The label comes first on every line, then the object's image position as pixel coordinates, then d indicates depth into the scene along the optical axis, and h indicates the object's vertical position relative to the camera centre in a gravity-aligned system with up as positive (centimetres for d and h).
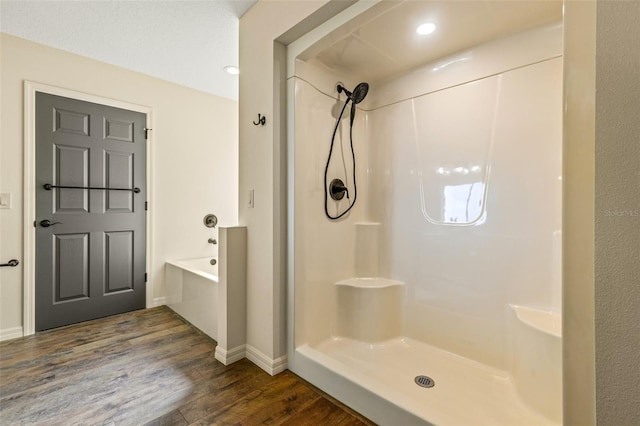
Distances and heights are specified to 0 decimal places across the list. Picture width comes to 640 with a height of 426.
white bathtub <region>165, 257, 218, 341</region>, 225 -73
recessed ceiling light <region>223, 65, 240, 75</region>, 276 +141
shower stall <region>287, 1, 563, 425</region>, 150 +1
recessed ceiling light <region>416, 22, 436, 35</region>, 161 +107
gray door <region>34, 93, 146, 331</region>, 239 +1
